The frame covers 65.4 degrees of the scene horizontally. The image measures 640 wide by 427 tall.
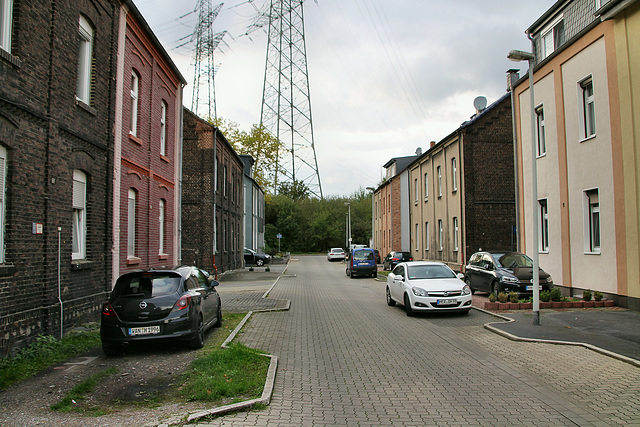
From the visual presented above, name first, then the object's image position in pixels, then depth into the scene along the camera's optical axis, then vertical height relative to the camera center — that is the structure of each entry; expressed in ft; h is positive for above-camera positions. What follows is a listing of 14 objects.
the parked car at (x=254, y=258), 147.84 -4.15
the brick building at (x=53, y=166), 27.04 +5.16
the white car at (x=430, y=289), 43.10 -4.19
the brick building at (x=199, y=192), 90.68 +9.71
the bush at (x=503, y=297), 45.93 -5.16
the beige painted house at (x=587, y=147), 42.52 +9.15
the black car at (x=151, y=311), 27.35 -3.69
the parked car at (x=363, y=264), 104.12 -4.42
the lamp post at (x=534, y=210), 36.14 +2.32
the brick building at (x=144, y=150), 43.55 +9.80
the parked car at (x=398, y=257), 116.16 -3.44
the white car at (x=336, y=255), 187.52 -4.46
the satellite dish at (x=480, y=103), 102.89 +28.64
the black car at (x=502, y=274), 50.37 -3.48
